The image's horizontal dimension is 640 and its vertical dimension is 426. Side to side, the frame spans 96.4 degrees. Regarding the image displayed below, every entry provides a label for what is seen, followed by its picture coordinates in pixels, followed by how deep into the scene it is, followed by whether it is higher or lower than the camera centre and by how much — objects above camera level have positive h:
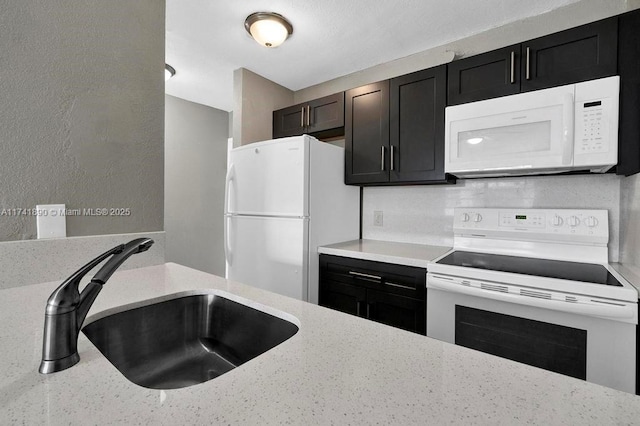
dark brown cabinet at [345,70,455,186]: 2.02 +0.61
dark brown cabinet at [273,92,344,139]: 2.54 +0.86
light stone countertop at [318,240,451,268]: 1.82 -0.30
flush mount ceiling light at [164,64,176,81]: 2.75 +1.34
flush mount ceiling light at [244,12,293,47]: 1.96 +1.28
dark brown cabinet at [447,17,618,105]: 1.48 +0.85
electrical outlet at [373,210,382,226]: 2.63 -0.08
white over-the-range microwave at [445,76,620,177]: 1.45 +0.45
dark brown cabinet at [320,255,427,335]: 1.77 -0.56
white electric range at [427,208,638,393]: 1.19 -0.41
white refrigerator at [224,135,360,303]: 2.08 -0.02
